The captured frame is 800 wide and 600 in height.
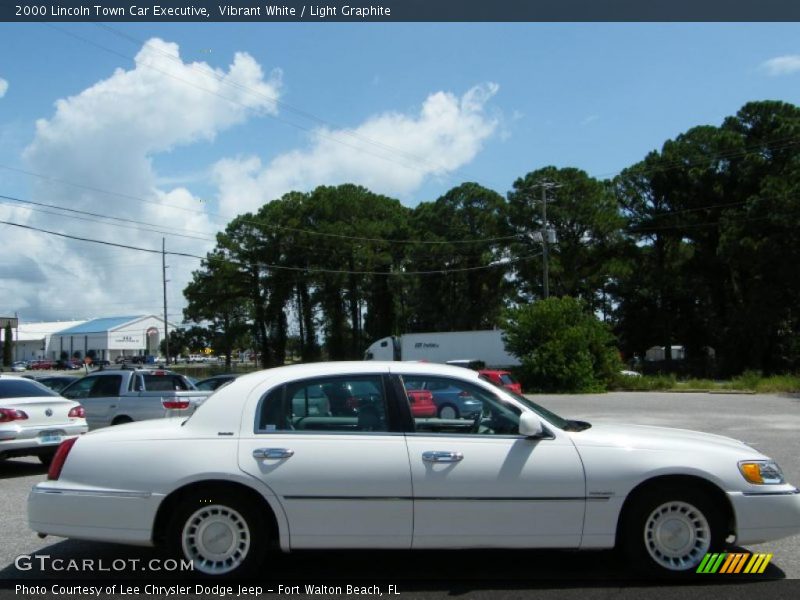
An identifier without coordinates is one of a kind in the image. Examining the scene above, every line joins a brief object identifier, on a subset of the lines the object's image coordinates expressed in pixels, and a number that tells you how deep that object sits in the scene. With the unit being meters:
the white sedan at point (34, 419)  10.69
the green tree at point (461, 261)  65.44
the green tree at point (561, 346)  36.81
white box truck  47.03
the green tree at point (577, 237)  60.62
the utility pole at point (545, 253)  44.26
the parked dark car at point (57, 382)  20.77
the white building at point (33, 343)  122.96
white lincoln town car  5.32
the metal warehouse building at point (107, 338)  116.88
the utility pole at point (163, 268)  60.25
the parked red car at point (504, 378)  22.75
